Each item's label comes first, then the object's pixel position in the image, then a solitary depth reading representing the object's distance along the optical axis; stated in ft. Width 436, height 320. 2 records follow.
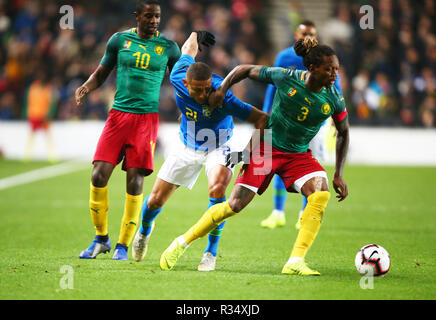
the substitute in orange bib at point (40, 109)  114.52
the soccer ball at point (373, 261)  37.19
